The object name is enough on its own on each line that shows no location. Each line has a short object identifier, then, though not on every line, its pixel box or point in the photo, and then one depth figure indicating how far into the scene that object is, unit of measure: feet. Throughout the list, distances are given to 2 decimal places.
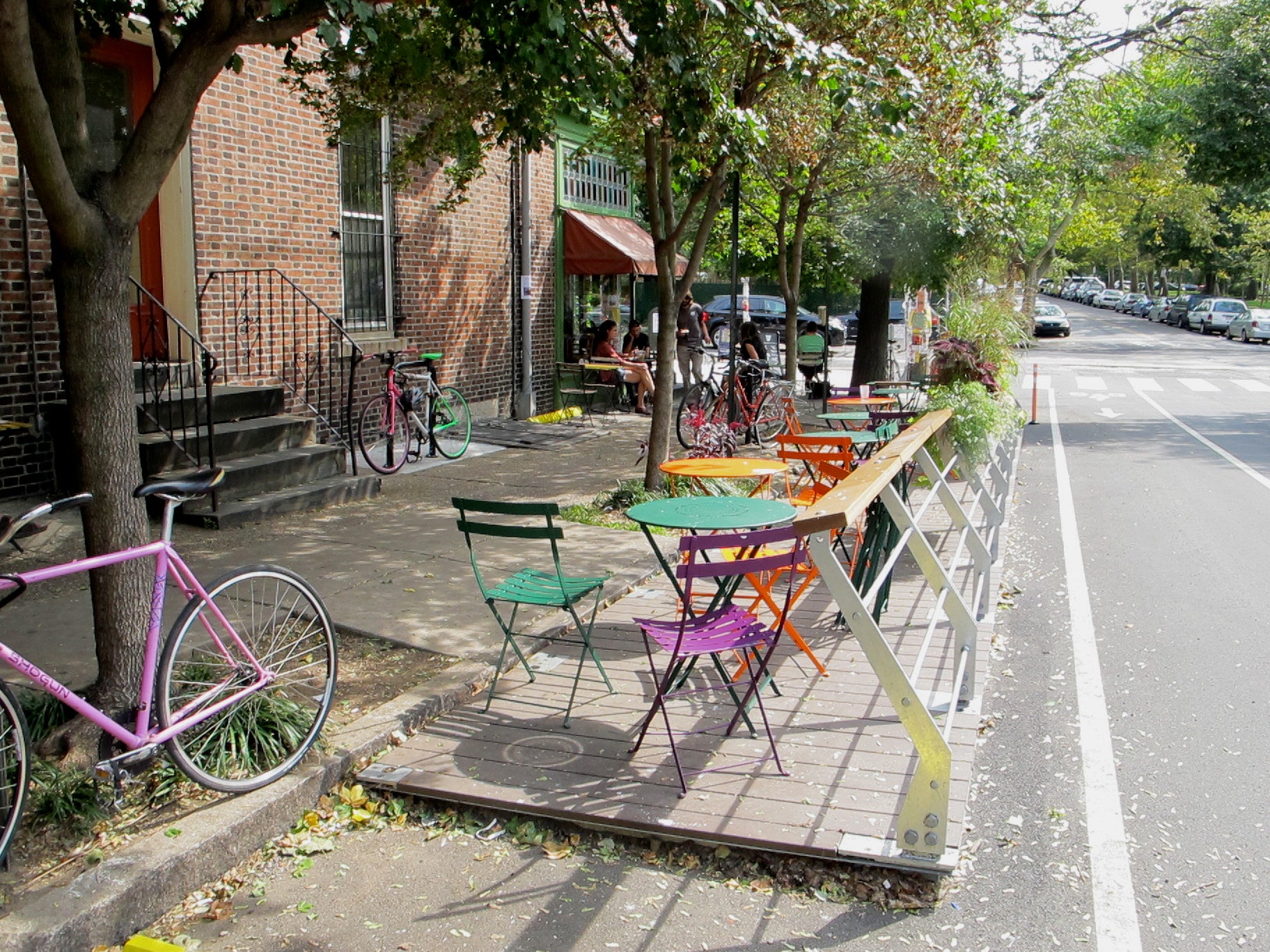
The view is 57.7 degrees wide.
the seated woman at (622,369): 52.60
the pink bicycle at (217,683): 12.25
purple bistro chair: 14.87
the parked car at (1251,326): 146.72
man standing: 56.13
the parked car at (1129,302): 248.83
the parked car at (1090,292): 282.97
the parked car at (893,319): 140.87
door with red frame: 32.37
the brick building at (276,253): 28.73
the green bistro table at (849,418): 31.94
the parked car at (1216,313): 164.76
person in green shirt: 62.44
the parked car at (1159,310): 204.44
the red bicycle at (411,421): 38.78
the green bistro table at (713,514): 17.69
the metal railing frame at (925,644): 13.01
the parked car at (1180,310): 189.06
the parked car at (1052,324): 162.71
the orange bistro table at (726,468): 23.43
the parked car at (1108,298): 262.26
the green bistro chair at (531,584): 16.42
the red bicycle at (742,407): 46.60
